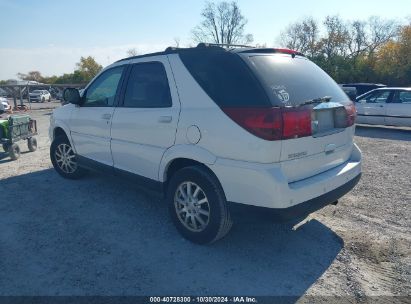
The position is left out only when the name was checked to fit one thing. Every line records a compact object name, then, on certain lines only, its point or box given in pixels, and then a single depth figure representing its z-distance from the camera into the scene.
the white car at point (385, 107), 10.98
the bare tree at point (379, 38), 49.44
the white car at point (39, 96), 39.94
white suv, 2.82
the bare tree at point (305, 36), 54.59
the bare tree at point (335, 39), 49.16
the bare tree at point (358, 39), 49.69
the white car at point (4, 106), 18.65
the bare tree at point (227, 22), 62.62
